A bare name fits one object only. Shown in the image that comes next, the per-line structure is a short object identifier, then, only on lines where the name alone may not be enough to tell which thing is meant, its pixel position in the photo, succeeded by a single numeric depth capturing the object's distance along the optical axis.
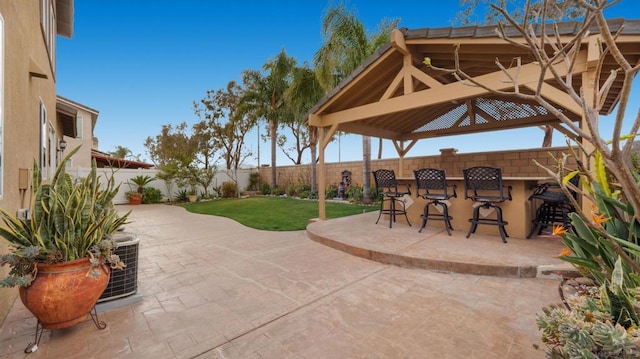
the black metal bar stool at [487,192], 4.46
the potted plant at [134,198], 13.18
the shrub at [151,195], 13.75
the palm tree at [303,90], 12.46
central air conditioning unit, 2.70
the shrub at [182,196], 14.38
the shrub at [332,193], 13.35
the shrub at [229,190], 15.93
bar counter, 4.60
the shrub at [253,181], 18.25
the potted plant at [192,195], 14.44
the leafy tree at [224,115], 20.73
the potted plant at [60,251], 1.98
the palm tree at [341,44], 10.19
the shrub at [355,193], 11.53
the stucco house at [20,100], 2.35
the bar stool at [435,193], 4.97
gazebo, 3.51
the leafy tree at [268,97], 15.14
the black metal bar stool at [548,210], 4.43
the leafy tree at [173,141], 22.91
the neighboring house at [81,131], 9.64
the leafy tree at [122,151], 38.00
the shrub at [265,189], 16.89
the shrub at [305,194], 14.20
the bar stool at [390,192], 5.64
